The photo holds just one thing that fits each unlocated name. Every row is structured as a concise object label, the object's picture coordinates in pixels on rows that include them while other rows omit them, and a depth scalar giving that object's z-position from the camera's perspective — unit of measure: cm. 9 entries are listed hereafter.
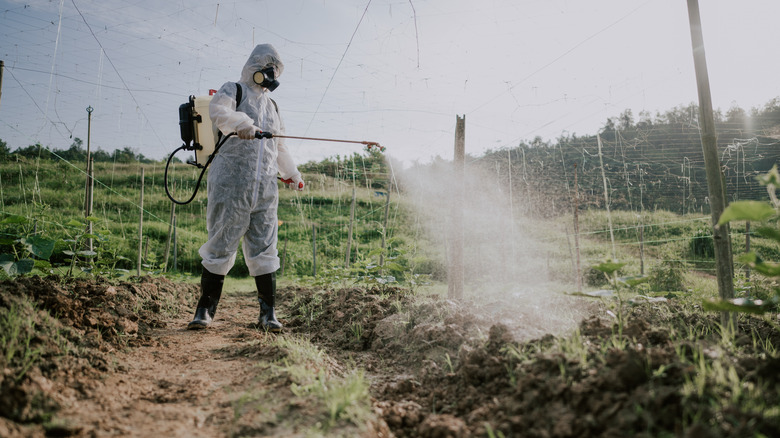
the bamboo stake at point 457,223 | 336
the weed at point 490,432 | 126
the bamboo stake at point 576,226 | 518
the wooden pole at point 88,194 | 500
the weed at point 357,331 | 284
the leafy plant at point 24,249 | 280
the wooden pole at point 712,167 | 215
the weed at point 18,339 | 162
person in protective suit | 300
